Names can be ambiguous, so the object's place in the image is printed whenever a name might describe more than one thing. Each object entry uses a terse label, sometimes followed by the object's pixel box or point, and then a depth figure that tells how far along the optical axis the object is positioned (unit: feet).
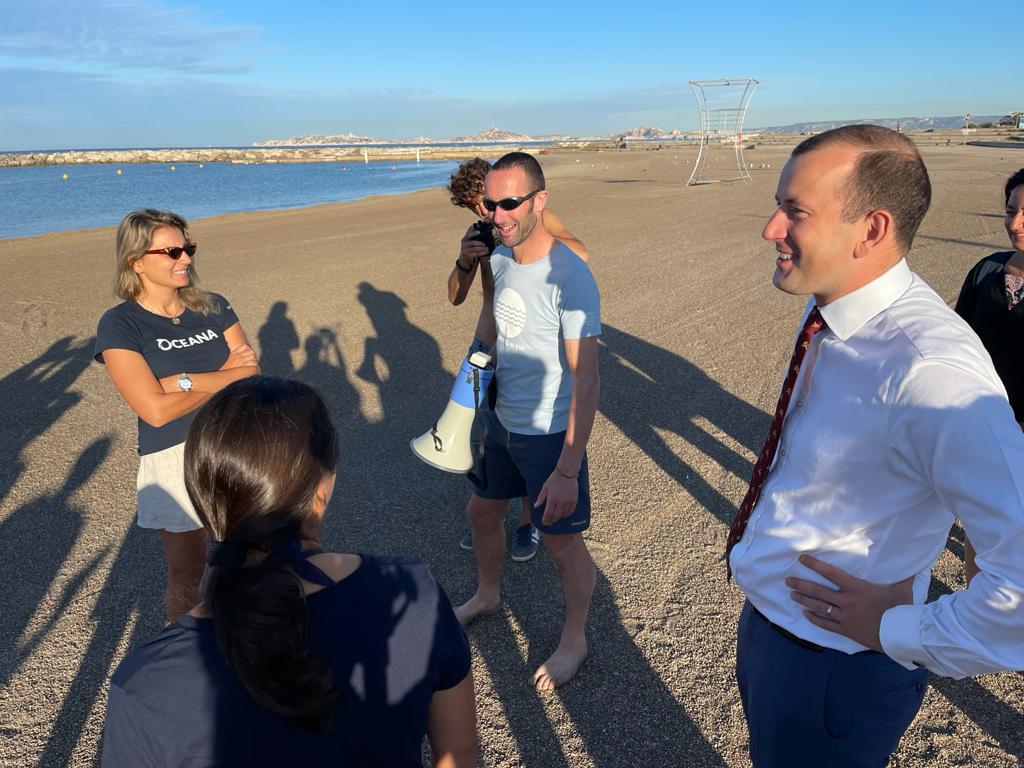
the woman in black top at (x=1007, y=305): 10.68
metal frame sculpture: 78.43
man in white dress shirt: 3.74
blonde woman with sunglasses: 9.24
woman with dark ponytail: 3.59
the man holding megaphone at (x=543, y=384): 9.02
